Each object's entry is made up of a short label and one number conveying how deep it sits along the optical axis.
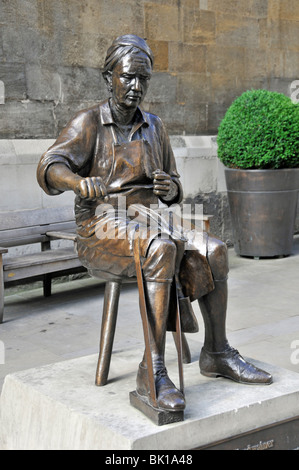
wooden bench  5.62
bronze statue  2.95
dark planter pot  7.40
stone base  2.78
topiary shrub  7.22
